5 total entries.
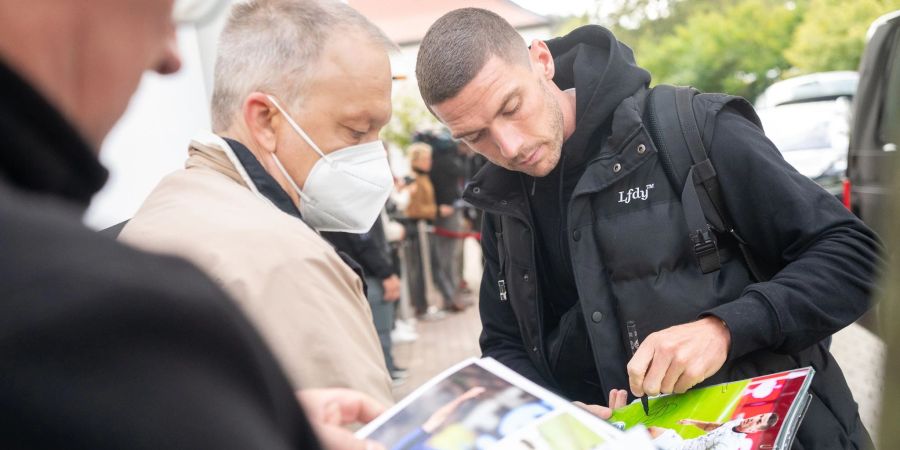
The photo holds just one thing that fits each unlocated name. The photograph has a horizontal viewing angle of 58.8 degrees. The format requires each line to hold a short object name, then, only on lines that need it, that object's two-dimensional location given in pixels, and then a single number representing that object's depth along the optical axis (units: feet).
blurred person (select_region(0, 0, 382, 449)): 1.34
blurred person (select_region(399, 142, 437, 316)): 28.60
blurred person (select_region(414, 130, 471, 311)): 29.71
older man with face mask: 3.99
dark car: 16.24
